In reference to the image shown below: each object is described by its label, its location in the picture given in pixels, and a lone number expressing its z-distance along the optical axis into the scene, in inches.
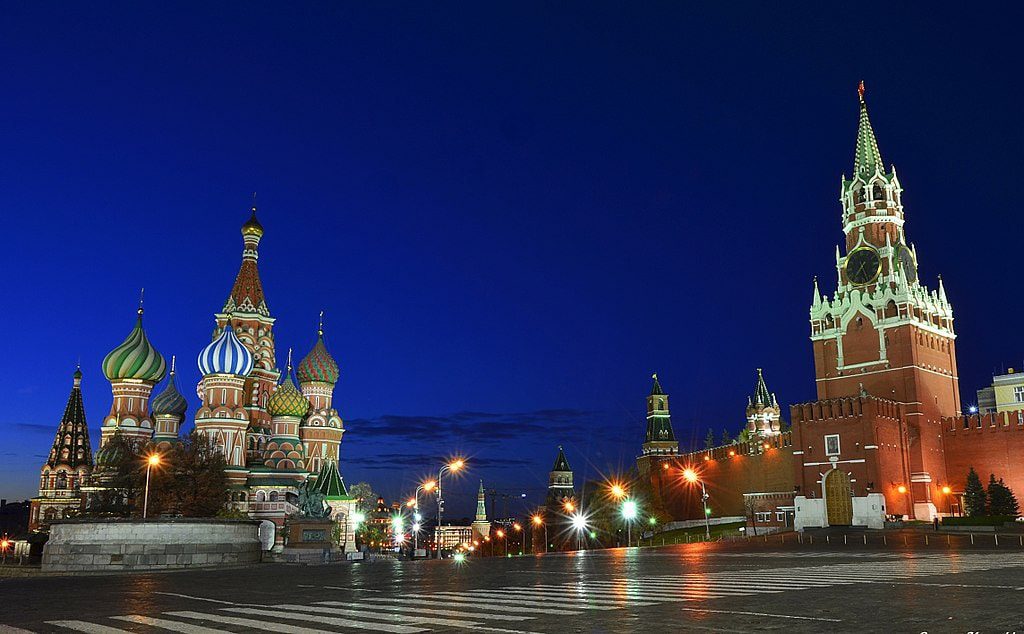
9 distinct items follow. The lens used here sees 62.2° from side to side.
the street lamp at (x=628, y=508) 2287.6
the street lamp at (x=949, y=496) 2340.1
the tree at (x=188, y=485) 2197.3
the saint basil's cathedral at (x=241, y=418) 2652.6
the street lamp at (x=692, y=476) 2997.0
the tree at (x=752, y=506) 2514.8
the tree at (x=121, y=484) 2208.4
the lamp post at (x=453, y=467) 1613.1
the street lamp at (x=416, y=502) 1686.0
